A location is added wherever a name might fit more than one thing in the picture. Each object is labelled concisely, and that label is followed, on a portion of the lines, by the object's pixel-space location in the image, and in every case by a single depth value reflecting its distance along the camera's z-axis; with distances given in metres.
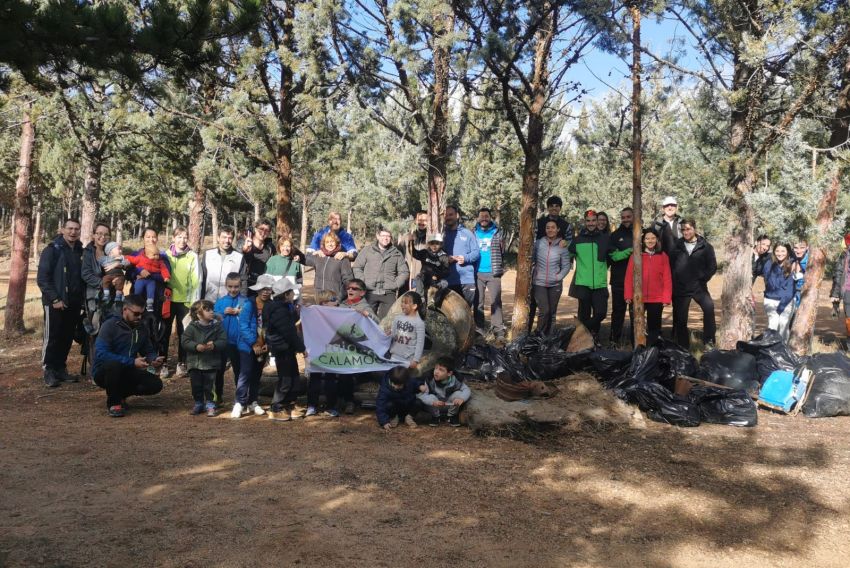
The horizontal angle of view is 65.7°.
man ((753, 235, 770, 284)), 10.64
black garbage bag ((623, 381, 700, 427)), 6.85
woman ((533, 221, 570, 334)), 9.73
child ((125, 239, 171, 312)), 8.29
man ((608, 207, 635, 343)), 9.65
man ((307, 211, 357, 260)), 8.73
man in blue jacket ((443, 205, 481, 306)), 9.88
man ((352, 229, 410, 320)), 8.94
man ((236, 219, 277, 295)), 8.80
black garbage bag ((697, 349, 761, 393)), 7.73
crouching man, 6.91
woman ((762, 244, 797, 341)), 10.11
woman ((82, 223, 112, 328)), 8.33
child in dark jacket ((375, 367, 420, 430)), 6.80
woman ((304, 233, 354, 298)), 8.69
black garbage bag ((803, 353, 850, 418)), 7.25
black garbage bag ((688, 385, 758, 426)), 6.89
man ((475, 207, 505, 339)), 10.30
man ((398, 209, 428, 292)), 9.68
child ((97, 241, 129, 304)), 8.06
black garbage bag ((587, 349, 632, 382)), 7.47
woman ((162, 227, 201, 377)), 8.62
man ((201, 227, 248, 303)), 8.62
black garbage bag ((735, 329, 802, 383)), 7.74
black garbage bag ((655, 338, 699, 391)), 7.48
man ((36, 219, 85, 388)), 8.03
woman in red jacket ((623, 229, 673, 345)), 9.05
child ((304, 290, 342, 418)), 7.23
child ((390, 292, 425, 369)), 7.31
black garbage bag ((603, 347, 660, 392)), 7.30
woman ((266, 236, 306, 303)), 8.30
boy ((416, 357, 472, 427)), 6.81
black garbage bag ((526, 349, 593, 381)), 7.66
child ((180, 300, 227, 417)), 7.04
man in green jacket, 9.73
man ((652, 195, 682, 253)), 9.27
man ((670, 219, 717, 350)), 9.31
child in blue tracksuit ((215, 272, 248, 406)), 7.27
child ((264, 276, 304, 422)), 6.95
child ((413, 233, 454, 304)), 9.32
